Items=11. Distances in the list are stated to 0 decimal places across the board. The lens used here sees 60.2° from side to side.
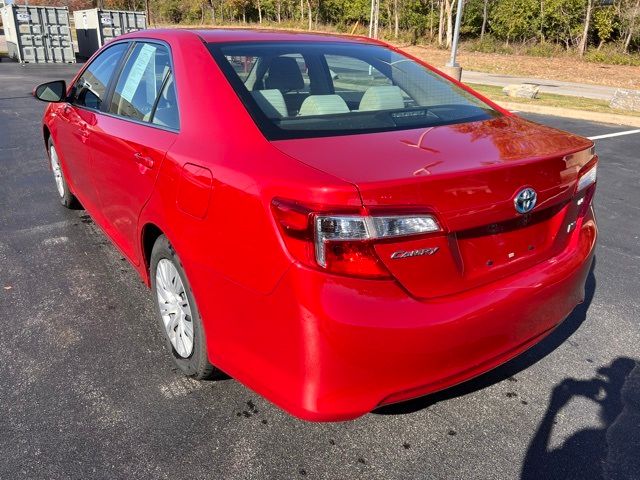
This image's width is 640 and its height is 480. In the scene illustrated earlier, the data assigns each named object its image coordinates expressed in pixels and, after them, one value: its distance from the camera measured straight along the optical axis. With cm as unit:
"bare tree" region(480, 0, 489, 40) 4719
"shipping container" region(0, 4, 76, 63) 2465
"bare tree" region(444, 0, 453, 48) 4189
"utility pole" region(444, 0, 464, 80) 1474
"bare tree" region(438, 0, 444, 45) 4750
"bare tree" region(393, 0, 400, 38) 5066
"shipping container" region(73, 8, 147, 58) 2616
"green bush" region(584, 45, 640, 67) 3447
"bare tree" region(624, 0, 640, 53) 3553
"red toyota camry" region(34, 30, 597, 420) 182
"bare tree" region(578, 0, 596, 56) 3822
